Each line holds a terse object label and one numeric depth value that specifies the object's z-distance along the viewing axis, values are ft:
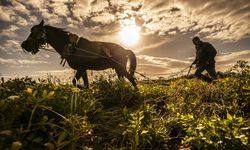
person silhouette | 20.94
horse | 17.19
